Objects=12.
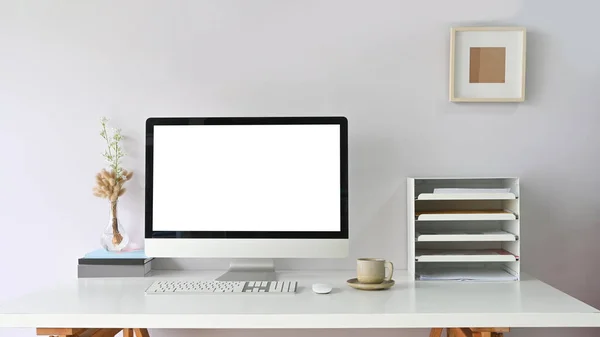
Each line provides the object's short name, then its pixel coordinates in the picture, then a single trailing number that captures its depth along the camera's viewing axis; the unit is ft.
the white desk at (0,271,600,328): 5.26
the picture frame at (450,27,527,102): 7.38
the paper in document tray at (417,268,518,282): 6.74
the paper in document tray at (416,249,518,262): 6.79
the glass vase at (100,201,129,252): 7.25
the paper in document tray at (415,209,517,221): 6.78
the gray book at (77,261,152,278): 6.95
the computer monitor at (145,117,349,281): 6.70
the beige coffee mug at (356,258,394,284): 6.25
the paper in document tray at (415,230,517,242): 6.78
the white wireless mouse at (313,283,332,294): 6.04
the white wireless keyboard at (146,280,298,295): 6.06
